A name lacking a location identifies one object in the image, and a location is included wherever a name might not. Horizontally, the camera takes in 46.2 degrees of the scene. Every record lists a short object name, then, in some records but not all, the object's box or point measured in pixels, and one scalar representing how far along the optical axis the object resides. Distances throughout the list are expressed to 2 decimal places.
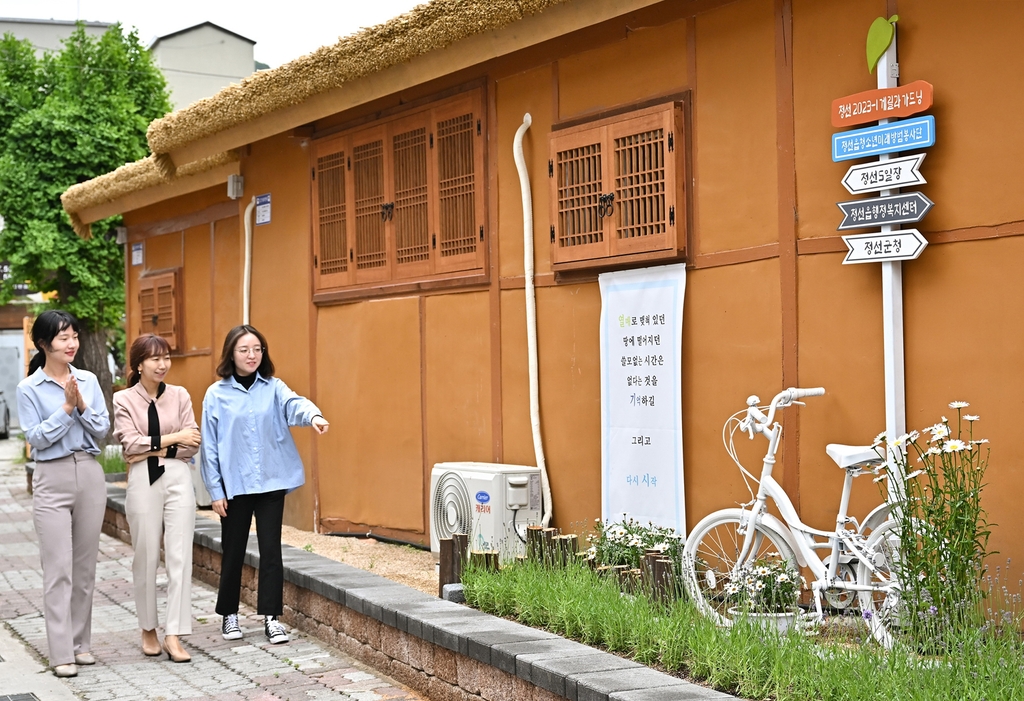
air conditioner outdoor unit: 7.51
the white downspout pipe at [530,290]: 7.73
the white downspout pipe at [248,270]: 11.26
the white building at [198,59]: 31.59
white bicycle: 5.17
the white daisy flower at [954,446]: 4.57
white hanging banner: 6.75
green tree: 18.36
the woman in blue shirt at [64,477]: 6.40
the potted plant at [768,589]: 5.41
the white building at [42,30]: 37.75
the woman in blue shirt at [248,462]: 7.02
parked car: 32.62
